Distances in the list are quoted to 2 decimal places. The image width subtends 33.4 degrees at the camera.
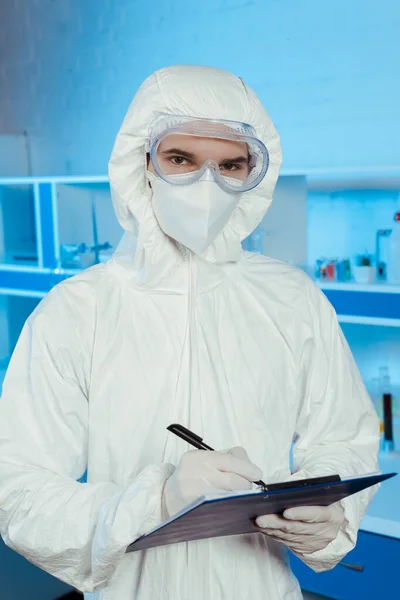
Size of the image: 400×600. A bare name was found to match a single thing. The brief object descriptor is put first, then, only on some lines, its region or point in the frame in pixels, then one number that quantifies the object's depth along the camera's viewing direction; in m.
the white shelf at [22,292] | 3.10
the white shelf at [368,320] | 2.13
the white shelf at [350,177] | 2.08
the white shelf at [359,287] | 2.11
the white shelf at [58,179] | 2.74
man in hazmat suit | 0.96
